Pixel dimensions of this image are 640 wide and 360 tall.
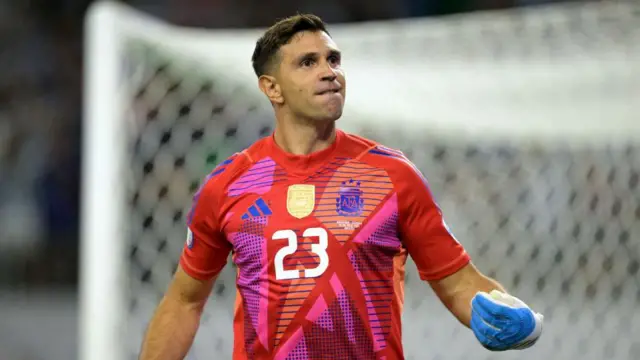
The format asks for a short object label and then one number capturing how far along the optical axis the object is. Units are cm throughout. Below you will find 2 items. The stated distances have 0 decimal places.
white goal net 1490
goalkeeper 1382
